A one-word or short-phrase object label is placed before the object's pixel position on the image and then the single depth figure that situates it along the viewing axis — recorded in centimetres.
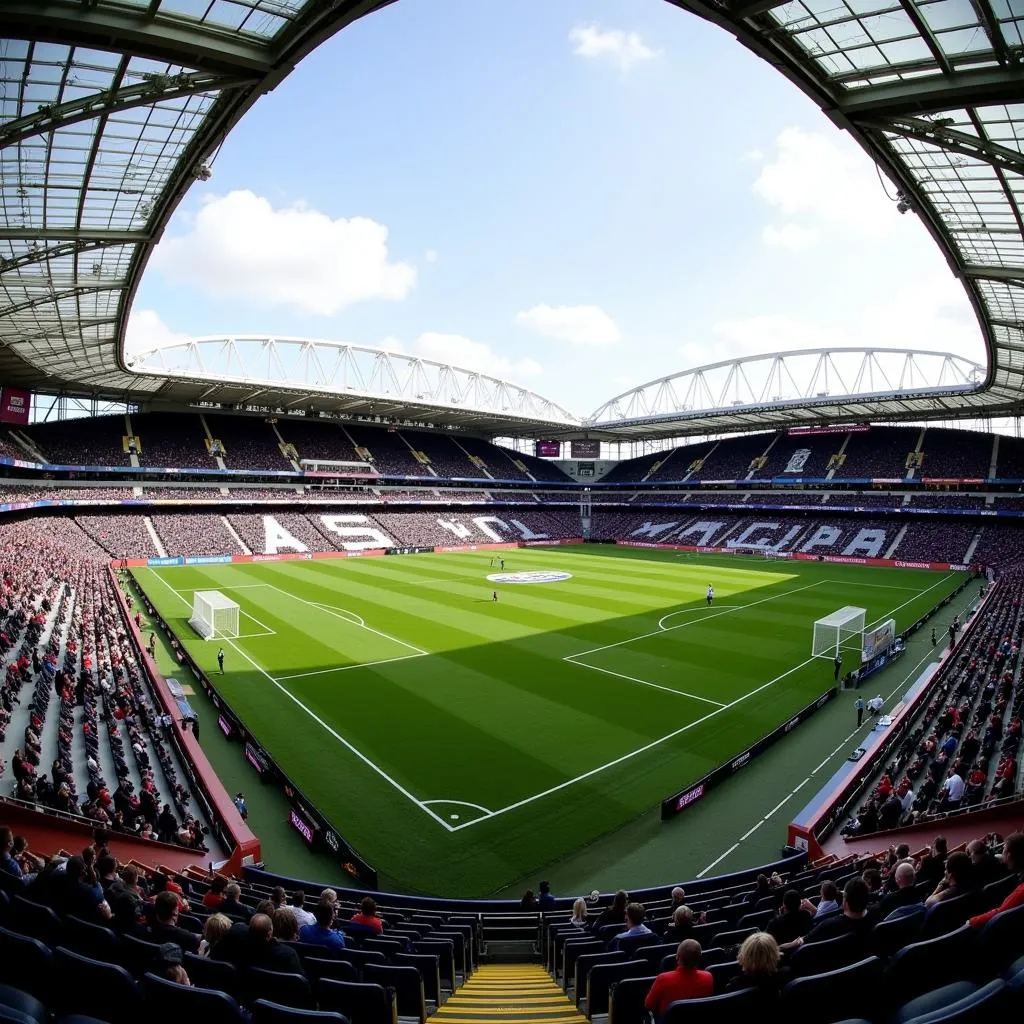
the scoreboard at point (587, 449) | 9569
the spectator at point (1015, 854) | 468
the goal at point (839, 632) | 2867
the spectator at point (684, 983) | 429
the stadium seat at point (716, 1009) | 350
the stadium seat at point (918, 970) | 347
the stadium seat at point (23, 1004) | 310
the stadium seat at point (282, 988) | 425
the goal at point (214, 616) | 3084
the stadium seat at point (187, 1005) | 348
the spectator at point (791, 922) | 595
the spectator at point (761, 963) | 360
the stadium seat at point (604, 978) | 610
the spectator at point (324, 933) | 607
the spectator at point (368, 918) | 761
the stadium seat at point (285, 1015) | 349
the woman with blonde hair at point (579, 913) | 938
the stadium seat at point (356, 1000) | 466
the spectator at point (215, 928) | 490
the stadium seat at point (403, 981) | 595
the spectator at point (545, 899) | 1091
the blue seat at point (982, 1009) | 262
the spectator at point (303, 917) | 663
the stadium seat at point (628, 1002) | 530
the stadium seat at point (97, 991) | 359
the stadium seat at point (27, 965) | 362
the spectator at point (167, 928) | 536
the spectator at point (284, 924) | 508
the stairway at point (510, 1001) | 655
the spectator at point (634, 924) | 692
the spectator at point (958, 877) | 490
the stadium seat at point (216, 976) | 432
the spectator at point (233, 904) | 739
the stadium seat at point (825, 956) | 430
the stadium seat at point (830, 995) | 345
